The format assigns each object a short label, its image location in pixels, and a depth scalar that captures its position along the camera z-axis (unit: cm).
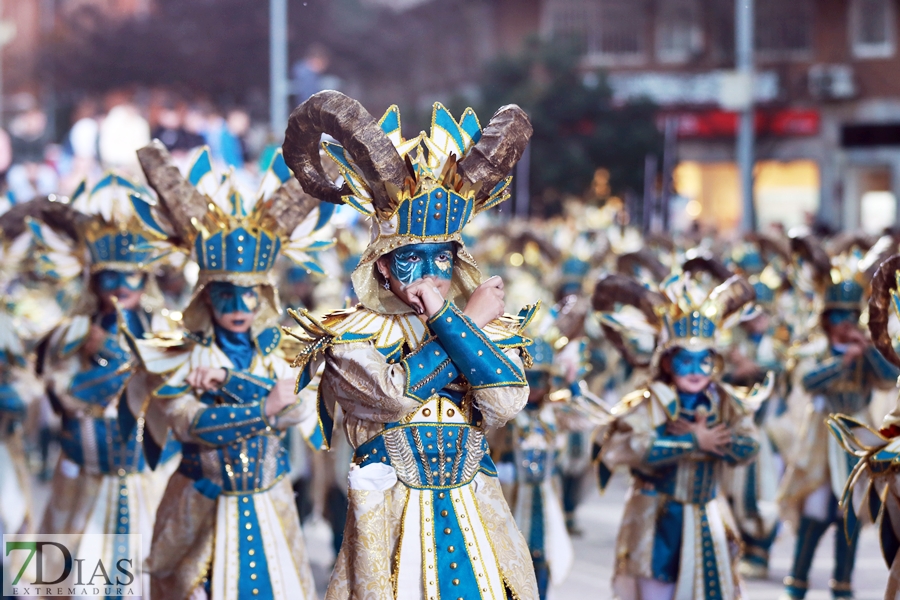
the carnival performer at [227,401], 1155
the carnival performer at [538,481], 1457
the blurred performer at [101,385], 1434
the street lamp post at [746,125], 5200
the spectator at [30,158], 3975
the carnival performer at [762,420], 1722
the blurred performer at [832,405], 1591
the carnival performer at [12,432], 1526
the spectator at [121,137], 4719
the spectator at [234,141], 4081
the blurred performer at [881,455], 1038
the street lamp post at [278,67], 4542
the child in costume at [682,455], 1246
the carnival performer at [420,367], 875
